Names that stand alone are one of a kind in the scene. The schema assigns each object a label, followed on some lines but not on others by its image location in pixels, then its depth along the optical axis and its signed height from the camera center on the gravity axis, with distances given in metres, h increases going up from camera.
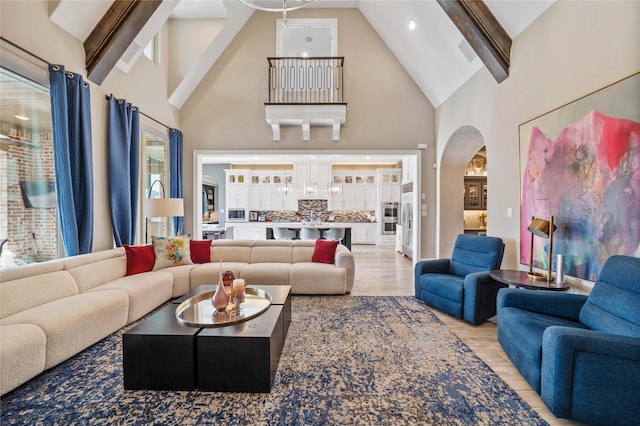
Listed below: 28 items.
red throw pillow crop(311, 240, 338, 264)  4.38 -0.62
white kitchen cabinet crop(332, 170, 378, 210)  10.23 +0.61
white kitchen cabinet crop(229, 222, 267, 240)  9.57 -0.64
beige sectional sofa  2.05 -0.80
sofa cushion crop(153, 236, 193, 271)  4.00 -0.56
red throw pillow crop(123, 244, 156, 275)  3.68 -0.61
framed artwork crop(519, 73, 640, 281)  2.14 +0.28
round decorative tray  2.21 -0.82
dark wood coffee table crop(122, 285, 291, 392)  1.96 -0.99
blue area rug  1.75 -1.21
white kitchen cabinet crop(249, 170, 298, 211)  10.12 +0.55
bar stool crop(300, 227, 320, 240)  6.56 -0.53
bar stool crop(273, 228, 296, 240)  6.76 -0.54
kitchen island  6.61 -0.46
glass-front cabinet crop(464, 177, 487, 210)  7.45 +0.44
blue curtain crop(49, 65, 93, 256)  3.04 +0.58
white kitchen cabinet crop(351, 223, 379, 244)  10.07 -0.81
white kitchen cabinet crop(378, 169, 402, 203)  9.90 +0.83
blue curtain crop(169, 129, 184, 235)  5.51 +0.76
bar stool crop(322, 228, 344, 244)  6.56 -0.51
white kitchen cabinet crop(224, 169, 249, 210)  10.00 +0.61
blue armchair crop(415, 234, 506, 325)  3.08 -0.82
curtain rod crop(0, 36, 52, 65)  2.60 +1.48
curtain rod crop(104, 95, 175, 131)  3.87 +1.51
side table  2.53 -0.65
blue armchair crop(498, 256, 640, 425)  1.59 -0.83
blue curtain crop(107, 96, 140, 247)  3.86 +0.61
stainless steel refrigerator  7.39 -0.39
